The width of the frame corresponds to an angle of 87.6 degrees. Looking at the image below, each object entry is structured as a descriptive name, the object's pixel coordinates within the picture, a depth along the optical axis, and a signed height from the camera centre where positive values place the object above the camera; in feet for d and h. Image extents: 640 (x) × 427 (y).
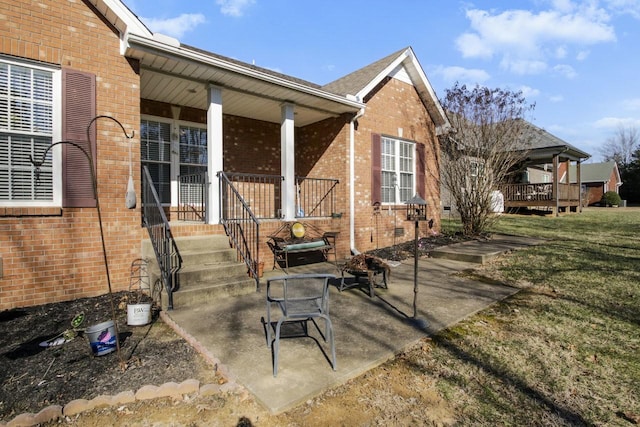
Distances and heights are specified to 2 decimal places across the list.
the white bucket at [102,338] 10.58 -4.21
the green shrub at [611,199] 118.83 +1.02
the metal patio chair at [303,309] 9.50 -3.23
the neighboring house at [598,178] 134.08 +9.81
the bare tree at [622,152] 180.20 +27.38
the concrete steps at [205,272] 15.14 -3.32
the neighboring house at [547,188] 57.98 +2.72
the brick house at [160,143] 15.14 +4.26
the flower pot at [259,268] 18.28 -3.66
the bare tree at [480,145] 32.91 +5.80
